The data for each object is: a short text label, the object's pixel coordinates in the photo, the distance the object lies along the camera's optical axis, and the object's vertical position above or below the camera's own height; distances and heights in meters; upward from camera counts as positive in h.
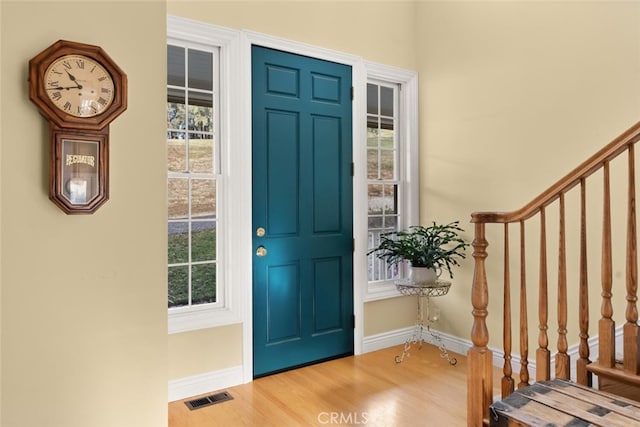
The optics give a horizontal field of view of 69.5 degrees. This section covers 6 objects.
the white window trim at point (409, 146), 4.17 +0.61
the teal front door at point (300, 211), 3.33 +0.02
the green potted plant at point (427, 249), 3.62 -0.29
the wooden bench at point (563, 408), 1.69 -0.75
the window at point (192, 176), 3.06 +0.25
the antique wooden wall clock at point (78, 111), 1.86 +0.43
